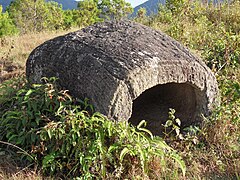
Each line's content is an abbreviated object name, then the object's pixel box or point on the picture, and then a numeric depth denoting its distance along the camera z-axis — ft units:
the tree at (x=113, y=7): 151.74
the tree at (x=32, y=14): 102.17
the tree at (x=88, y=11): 127.03
